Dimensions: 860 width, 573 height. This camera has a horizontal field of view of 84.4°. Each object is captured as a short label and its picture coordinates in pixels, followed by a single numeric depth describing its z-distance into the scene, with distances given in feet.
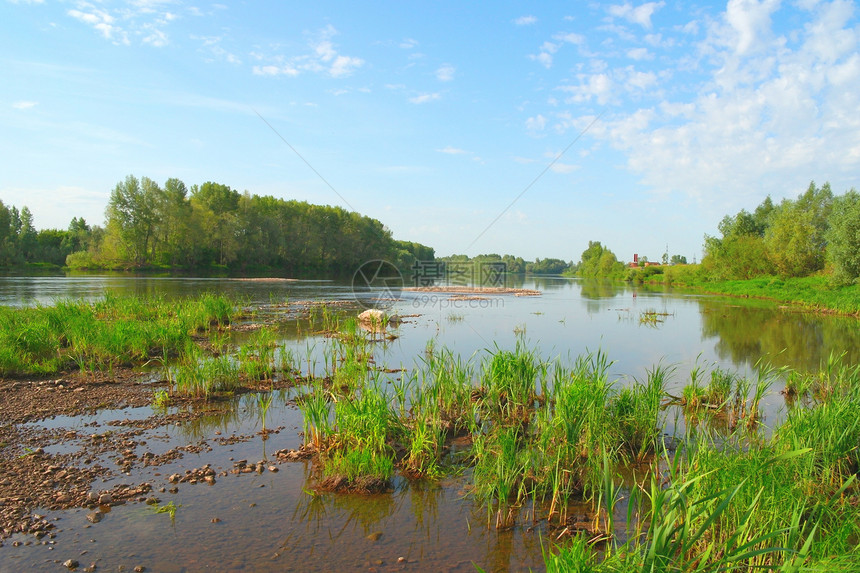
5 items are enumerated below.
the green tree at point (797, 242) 171.12
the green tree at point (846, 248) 122.31
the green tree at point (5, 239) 214.69
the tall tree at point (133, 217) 231.71
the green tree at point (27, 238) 235.20
